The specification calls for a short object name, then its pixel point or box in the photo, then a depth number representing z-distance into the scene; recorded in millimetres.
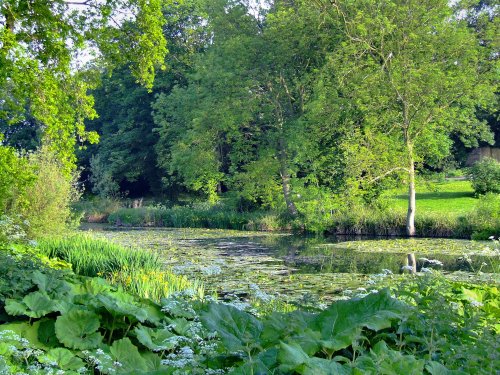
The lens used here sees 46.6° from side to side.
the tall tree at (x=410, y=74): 22656
